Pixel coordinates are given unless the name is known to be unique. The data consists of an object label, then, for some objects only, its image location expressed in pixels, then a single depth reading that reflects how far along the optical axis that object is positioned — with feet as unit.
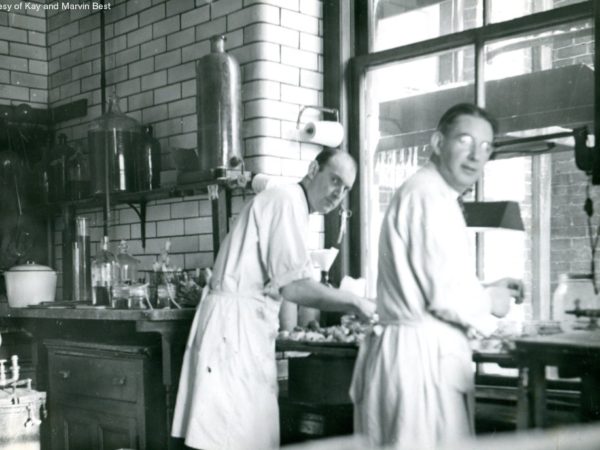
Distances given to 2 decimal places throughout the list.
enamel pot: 14.48
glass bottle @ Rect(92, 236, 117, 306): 13.15
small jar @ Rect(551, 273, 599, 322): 8.66
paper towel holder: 12.98
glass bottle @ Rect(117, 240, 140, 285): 13.32
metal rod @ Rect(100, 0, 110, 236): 16.11
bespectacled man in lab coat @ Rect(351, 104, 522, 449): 7.48
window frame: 10.84
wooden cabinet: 11.36
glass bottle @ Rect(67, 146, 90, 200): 15.76
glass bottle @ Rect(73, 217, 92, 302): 15.19
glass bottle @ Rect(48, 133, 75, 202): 16.02
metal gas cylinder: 12.50
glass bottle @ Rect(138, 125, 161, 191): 14.57
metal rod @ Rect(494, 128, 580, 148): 9.97
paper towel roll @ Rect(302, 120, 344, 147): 12.76
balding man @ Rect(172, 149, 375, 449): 9.84
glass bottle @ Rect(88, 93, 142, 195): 14.46
